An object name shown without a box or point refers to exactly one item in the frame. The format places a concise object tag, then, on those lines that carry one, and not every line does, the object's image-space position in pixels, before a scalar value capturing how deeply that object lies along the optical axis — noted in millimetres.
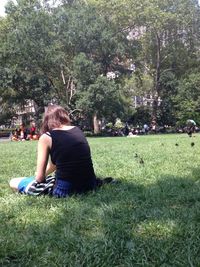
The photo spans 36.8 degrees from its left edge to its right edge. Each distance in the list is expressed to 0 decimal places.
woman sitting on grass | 3616
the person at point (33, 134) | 25165
